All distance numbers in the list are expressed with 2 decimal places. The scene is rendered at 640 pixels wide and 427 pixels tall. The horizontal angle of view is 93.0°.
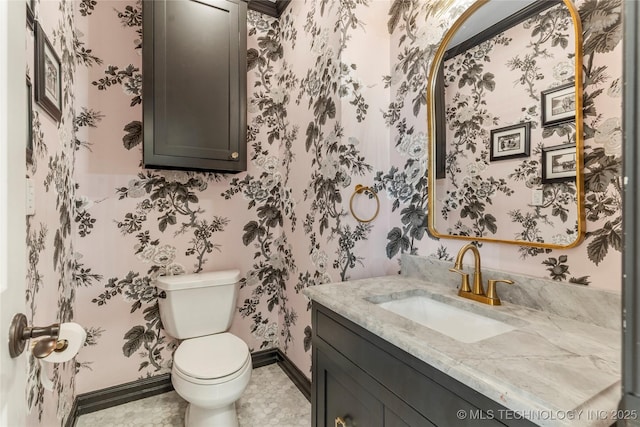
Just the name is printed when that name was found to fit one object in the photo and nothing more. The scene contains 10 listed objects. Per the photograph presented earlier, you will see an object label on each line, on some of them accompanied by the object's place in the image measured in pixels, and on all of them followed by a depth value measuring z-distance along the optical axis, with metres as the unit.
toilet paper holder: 0.47
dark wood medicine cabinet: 1.58
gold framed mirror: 0.92
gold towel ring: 1.44
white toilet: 1.36
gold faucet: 1.02
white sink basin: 0.94
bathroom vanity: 0.52
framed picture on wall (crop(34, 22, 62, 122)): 1.02
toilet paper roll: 0.69
